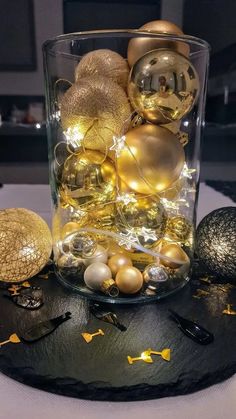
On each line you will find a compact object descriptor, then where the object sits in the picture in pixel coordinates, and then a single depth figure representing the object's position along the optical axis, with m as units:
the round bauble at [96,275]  0.44
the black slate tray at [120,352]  0.31
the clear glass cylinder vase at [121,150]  0.42
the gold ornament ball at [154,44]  0.42
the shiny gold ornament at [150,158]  0.43
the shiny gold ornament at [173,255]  0.48
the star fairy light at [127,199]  0.46
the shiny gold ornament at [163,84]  0.41
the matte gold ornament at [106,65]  0.45
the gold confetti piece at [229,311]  0.42
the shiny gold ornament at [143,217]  0.46
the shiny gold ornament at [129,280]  0.44
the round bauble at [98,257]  0.48
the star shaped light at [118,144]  0.44
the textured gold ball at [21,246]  0.46
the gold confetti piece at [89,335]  0.37
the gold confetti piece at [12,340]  0.37
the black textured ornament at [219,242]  0.48
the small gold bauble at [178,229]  0.52
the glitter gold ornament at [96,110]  0.43
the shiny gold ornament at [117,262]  0.46
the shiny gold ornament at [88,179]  0.45
